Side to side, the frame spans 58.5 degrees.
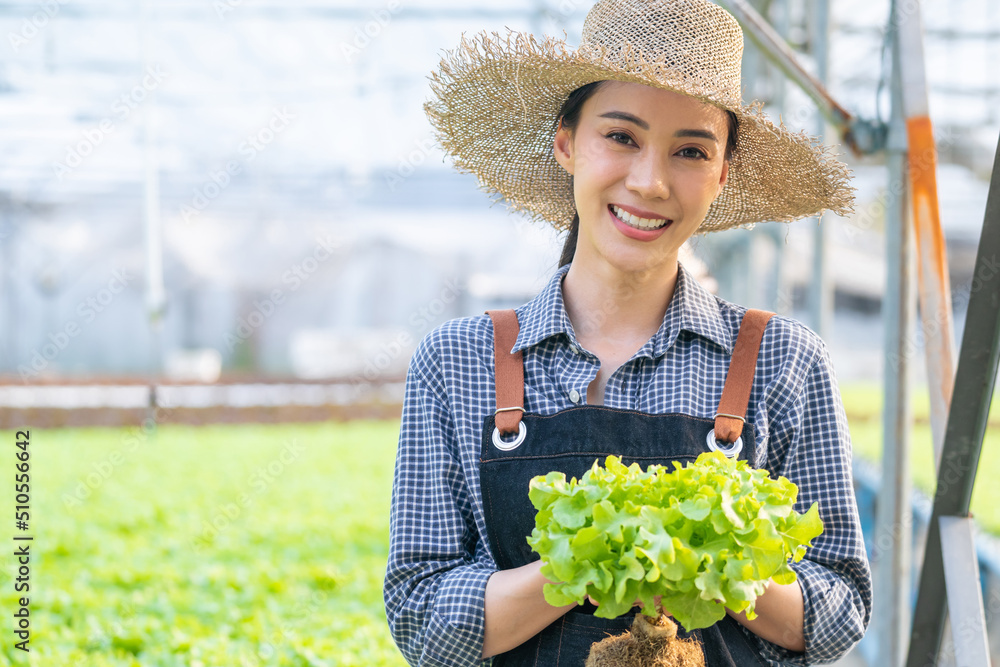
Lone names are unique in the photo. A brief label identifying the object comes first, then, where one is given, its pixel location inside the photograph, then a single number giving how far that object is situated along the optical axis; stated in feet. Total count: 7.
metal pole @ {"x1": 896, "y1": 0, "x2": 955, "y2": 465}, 6.82
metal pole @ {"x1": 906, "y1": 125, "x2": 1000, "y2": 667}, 5.33
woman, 4.30
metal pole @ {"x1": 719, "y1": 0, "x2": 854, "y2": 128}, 7.90
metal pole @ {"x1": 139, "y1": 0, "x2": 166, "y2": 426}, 34.51
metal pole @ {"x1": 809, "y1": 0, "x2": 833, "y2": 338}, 13.67
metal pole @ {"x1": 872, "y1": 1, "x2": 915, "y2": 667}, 8.73
